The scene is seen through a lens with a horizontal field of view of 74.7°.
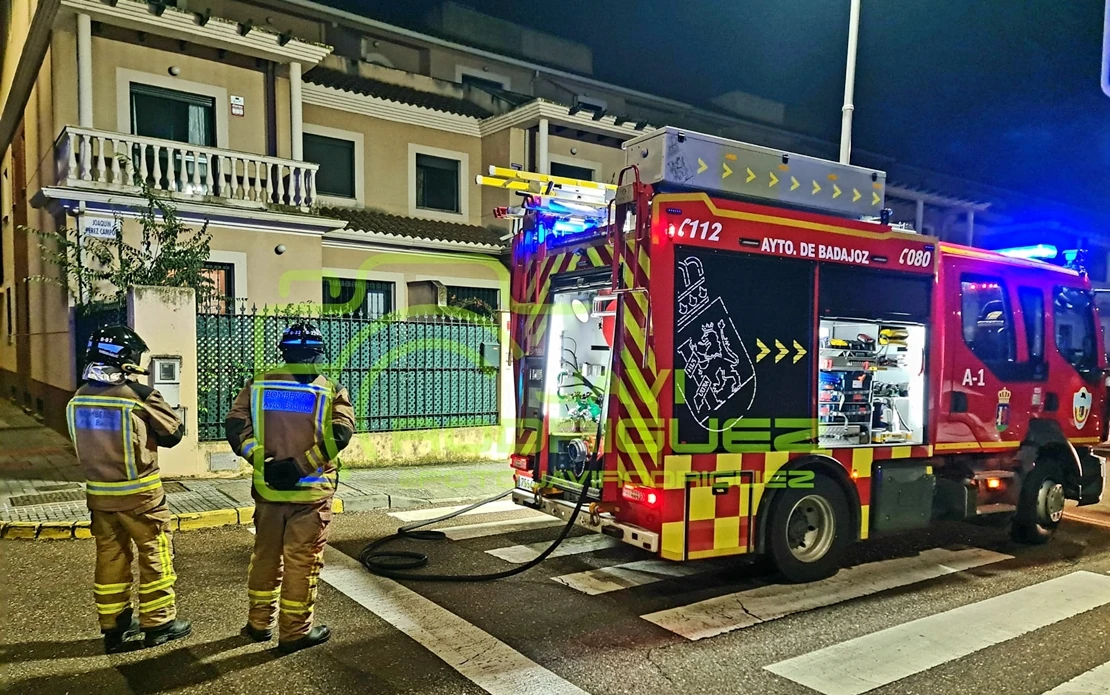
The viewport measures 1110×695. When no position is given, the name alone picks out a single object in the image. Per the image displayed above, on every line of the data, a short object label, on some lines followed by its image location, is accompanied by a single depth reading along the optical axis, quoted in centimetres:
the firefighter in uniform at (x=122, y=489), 399
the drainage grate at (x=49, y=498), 714
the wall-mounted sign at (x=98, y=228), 1073
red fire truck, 494
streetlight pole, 999
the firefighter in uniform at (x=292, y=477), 400
